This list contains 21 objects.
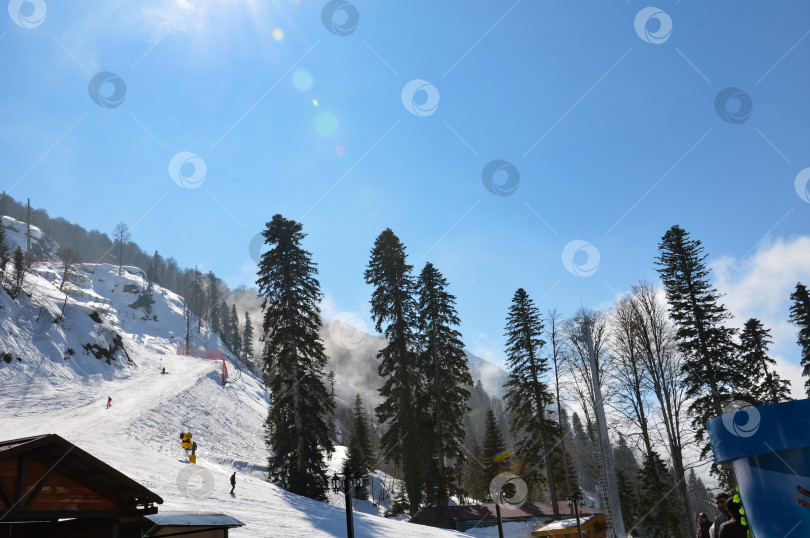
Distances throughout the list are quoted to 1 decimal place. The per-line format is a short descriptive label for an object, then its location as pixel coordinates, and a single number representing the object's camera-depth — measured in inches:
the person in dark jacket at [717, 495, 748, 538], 274.7
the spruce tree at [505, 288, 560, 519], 1394.9
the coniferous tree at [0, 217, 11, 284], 2352.7
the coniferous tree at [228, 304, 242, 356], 5123.0
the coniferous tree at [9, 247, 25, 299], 2228.1
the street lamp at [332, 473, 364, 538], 597.6
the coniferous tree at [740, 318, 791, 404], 1423.5
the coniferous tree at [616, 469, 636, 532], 1736.0
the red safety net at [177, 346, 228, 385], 3472.2
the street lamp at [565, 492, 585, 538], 1068.9
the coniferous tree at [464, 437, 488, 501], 2271.2
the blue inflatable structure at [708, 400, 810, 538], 229.1
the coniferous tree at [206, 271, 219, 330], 5649.6
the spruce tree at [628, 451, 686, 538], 1510.8
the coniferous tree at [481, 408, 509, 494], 1977.1
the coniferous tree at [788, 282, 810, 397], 1409.9
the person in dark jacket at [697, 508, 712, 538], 446.1
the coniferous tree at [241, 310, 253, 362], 5097.0
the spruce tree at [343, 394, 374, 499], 2196.6
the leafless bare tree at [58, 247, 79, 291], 3211.1
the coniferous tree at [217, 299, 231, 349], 5369.1
